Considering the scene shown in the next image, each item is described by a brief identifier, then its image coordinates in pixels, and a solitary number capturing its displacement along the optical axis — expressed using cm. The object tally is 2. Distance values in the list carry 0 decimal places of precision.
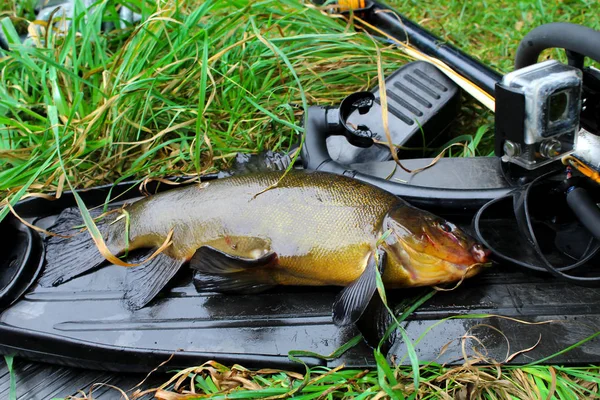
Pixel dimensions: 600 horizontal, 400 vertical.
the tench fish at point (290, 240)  61
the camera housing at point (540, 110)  54
